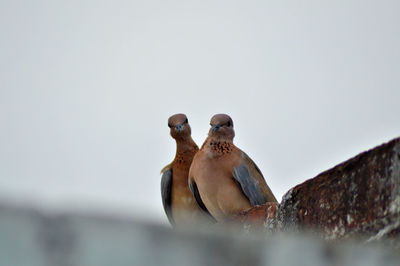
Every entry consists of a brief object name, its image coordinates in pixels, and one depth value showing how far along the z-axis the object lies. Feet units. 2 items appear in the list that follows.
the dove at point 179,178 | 48.49
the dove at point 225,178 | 40.98
